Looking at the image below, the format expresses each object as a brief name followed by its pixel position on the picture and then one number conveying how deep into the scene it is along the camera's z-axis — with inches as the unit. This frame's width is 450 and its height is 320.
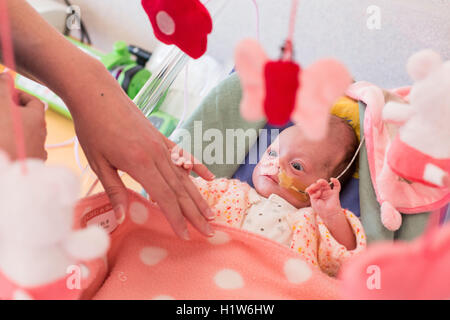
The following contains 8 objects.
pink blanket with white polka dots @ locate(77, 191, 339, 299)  24.5
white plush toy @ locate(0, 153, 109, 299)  11.2
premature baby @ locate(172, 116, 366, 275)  32.0
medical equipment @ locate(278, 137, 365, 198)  36.2
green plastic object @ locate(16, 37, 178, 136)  51.6
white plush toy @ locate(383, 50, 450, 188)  15.8
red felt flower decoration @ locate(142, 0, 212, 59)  22.5
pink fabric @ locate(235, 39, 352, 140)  12.4
